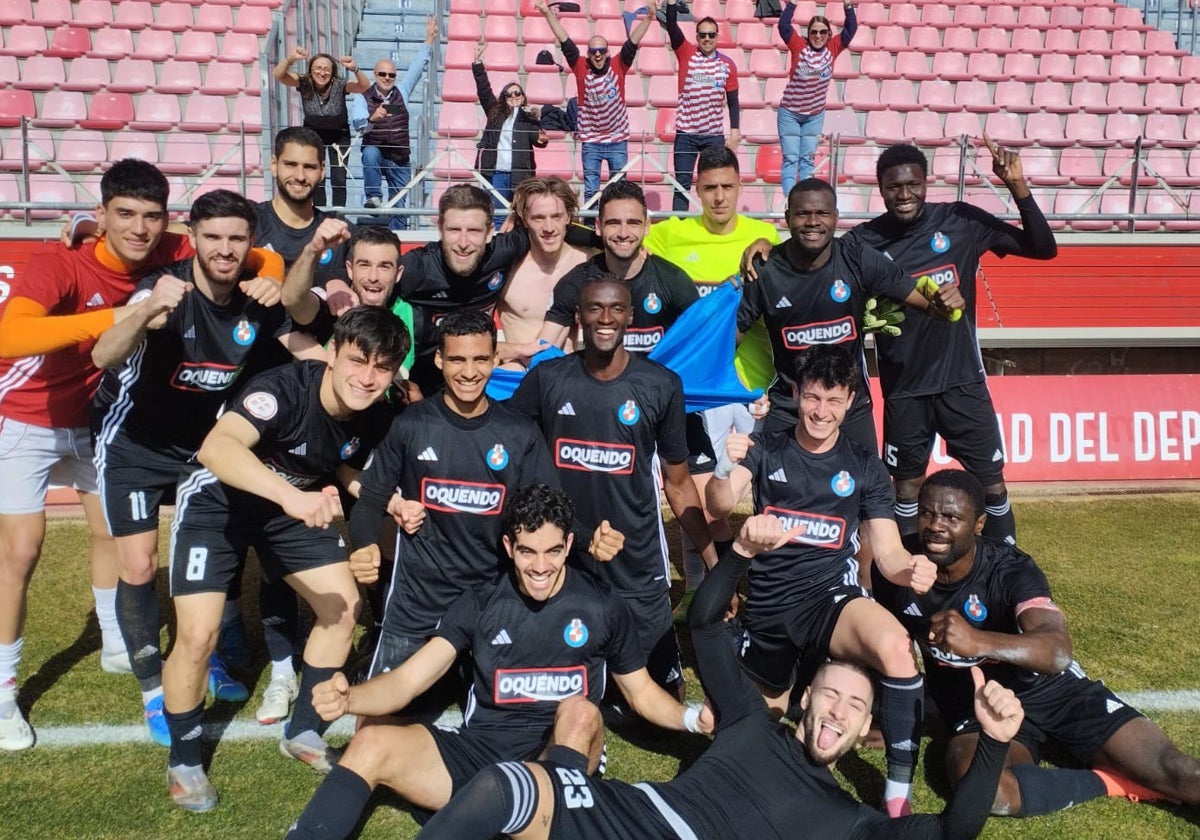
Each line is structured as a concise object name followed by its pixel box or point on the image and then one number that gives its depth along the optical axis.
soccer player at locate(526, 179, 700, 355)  5.62
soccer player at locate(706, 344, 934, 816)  4.72
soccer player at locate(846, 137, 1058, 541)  6.15
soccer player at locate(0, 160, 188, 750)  4.58
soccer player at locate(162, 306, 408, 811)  4.39
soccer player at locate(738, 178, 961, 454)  5.77
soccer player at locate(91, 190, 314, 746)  4.76
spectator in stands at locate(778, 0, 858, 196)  11.27
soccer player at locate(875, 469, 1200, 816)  4.31
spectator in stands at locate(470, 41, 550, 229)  10.80
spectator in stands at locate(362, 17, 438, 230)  10.65
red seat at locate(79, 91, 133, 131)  12.49
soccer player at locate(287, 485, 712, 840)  4.11
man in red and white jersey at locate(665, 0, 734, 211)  11.13
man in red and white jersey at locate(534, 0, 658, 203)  11.02
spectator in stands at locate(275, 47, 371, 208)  10.07
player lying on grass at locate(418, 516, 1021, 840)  3.62
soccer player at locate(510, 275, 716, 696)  4.90
